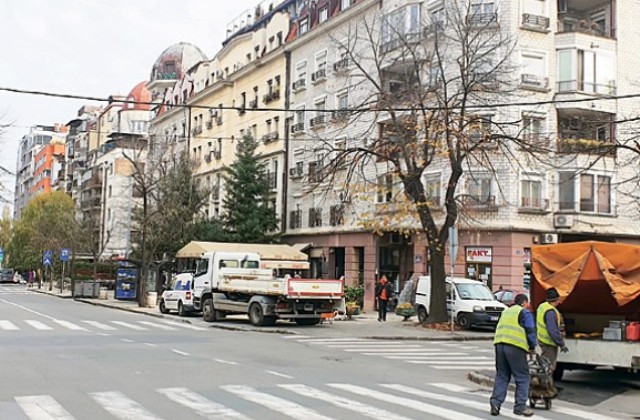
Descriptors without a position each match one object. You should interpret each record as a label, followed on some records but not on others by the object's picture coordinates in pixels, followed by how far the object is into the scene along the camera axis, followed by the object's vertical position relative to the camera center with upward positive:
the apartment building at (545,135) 36.38 +6.43
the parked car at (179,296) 32.12 -1.42
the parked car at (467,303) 26.28 -1.18
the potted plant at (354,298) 32.23 -1.45
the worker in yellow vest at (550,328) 11.84 -0.87
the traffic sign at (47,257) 58.34 +0.21
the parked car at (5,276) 88.94 -1.95
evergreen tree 49.69 +3.98
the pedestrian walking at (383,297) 30.73 -1.18
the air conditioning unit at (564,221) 36.81 +2.36
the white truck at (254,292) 25.66 -0.96
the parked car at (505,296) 30.68 -1.03
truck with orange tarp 12.91 -0.43
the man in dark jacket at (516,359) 10.47 -1.19
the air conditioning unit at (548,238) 36.73 +1.54
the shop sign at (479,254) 36.94 +0.73
